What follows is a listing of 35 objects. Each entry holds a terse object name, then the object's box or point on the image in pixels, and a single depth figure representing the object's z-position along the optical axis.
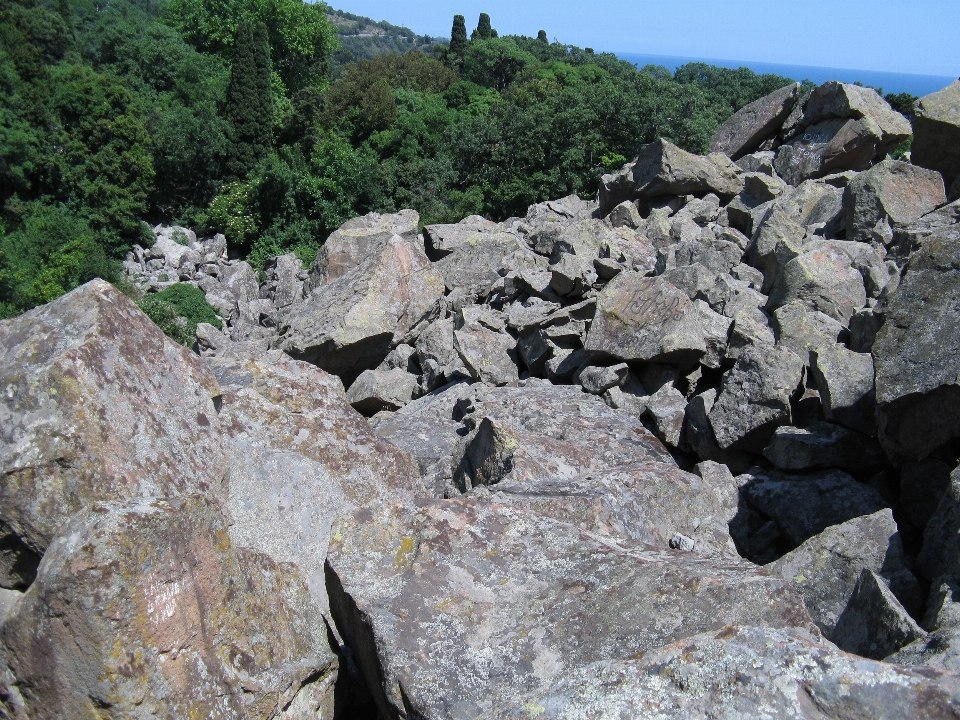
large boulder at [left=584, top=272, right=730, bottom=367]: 6.99
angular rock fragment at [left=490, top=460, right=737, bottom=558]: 4.25
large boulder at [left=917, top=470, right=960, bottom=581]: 3.85
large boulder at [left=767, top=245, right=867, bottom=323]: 7.79
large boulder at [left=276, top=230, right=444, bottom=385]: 8.60
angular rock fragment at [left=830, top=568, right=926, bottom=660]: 3.34
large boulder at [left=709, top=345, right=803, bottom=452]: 6.08
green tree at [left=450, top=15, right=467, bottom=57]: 52.19
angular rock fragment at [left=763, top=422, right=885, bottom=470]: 5.59
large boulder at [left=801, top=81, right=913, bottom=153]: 13.30
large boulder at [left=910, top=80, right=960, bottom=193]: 9.81
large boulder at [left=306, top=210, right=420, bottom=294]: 12.64
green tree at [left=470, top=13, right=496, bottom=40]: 56.91
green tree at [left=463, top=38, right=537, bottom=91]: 48.38
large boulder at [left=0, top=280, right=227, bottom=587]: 3.49
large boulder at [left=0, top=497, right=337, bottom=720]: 2.75
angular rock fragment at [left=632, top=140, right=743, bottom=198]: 13.06
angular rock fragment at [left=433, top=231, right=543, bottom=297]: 10.84
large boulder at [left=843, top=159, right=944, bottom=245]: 9.23
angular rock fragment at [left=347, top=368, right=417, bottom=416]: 8.06
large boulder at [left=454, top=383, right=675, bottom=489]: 4.91
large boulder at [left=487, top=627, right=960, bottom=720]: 2.18
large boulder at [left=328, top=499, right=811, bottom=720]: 2.88
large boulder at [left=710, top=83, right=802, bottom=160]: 15.07
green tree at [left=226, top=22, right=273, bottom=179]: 32.38
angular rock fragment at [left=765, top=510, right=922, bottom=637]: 4.04
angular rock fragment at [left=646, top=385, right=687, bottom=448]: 6.59
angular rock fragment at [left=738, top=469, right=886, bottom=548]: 5.19
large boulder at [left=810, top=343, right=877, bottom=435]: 5.64
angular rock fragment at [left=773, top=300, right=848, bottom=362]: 7.06
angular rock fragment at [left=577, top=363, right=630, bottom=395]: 7.08
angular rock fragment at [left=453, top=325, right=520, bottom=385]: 7.83
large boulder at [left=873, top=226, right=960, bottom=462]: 4.76
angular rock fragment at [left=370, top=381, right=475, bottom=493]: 5.73
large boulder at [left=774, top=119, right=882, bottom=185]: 13.01
